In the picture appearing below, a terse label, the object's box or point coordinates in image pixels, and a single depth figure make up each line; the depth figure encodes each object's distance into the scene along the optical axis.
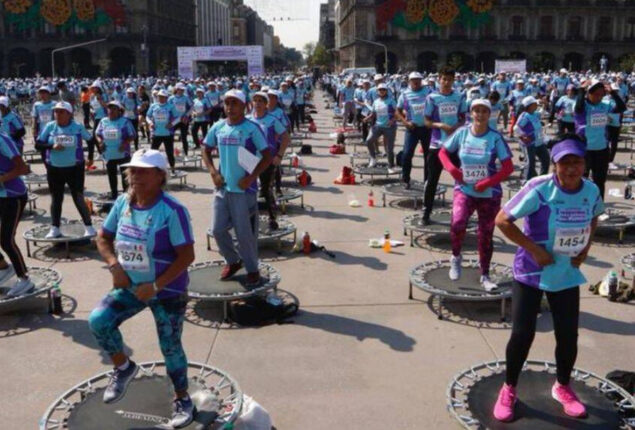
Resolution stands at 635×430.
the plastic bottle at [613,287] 7.08
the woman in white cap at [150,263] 4.10
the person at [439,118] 9.34
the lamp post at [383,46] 73.96
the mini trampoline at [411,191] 11.55
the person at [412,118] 11.30
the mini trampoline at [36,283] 6.64
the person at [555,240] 4.14
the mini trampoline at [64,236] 8.91
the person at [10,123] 10.99
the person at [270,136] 9.43
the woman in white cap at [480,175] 6.69
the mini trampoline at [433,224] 9.20
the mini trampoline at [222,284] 6.57
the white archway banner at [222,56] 48.19
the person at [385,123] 13.88
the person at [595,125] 9.94
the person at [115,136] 10.87
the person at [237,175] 6.64
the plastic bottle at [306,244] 9.05
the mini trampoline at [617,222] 9.33
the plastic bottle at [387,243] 9.22
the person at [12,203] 6.77
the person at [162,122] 14.16
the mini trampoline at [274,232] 8.99
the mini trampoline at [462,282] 6.51
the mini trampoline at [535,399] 4.41
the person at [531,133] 12.02
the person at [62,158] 8.97
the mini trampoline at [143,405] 4.40
